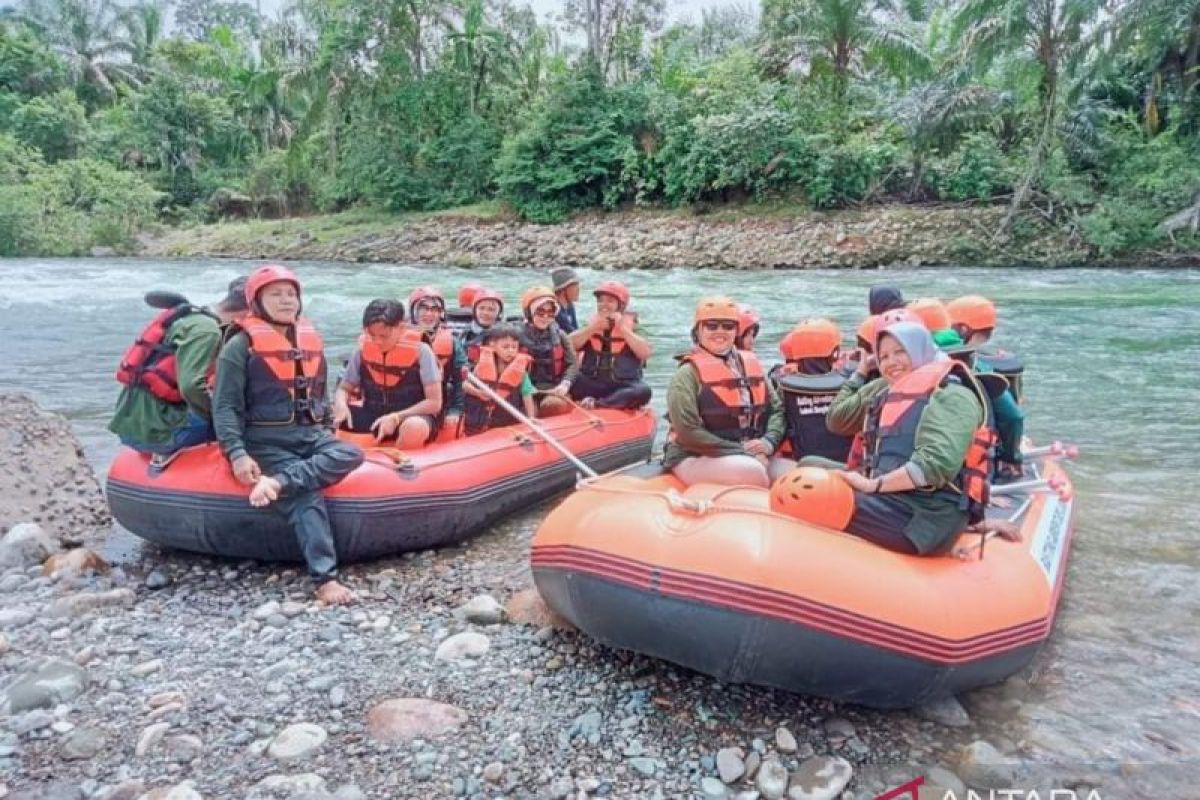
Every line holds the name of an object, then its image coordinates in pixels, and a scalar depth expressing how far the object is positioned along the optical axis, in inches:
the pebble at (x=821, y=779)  102.0
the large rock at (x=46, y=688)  116.3
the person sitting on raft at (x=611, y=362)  238.4
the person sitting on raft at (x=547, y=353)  234.7
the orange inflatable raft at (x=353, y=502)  162.2
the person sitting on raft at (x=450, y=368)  208.7
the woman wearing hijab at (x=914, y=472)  115.6
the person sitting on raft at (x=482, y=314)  238.1
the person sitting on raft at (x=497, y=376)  214.2
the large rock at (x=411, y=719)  111.0
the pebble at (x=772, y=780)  102.2
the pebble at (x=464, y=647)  131.6
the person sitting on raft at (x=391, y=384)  193.3
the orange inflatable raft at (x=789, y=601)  109.1
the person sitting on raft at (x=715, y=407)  162.7
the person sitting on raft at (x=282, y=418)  154.9
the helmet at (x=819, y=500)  117.6
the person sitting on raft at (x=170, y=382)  163.8
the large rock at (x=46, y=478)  188.2
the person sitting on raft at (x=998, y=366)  170.1
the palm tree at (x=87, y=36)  1524.4
